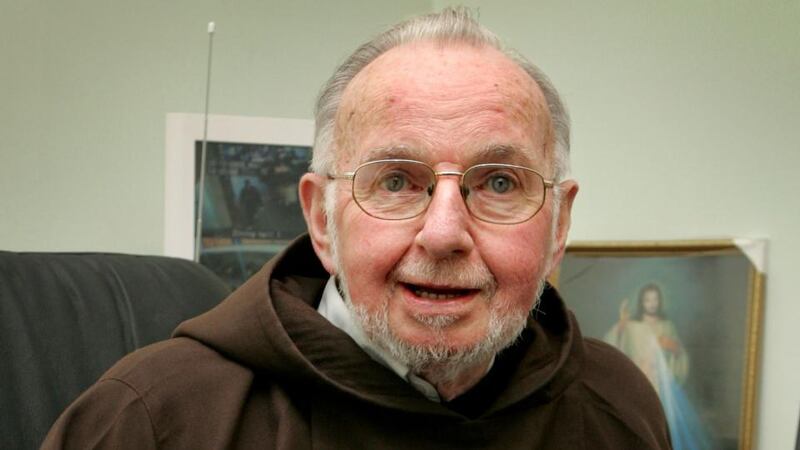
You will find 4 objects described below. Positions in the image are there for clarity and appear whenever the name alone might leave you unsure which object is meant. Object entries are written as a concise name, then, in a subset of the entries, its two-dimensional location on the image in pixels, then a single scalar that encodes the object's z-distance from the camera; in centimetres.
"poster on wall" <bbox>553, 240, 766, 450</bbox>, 190
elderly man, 117
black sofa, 137
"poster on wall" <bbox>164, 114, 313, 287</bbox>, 241
